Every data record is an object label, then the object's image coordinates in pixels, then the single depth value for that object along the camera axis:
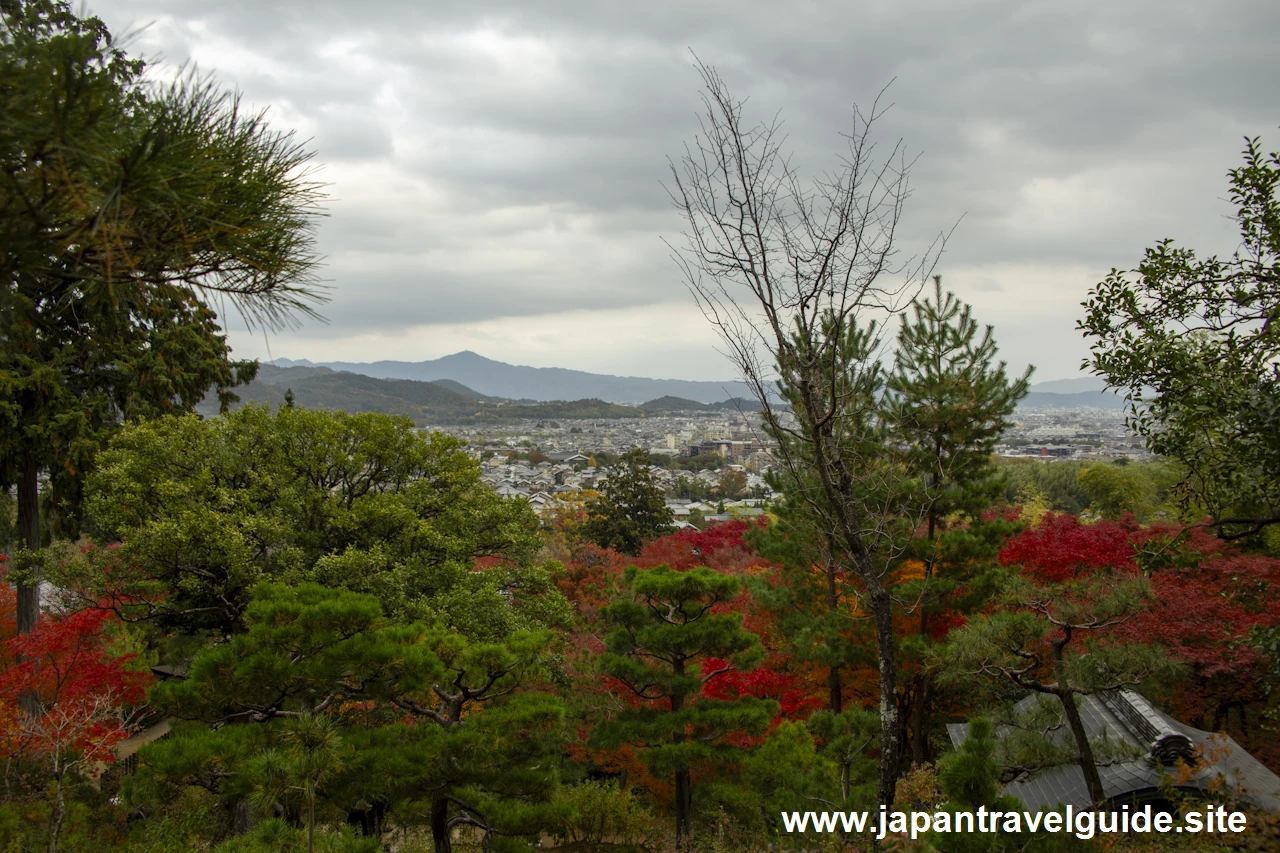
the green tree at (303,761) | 4.06
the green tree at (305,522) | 7.00
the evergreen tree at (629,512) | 20.27
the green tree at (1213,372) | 3.42
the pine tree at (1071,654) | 5.92
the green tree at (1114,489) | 19.00
